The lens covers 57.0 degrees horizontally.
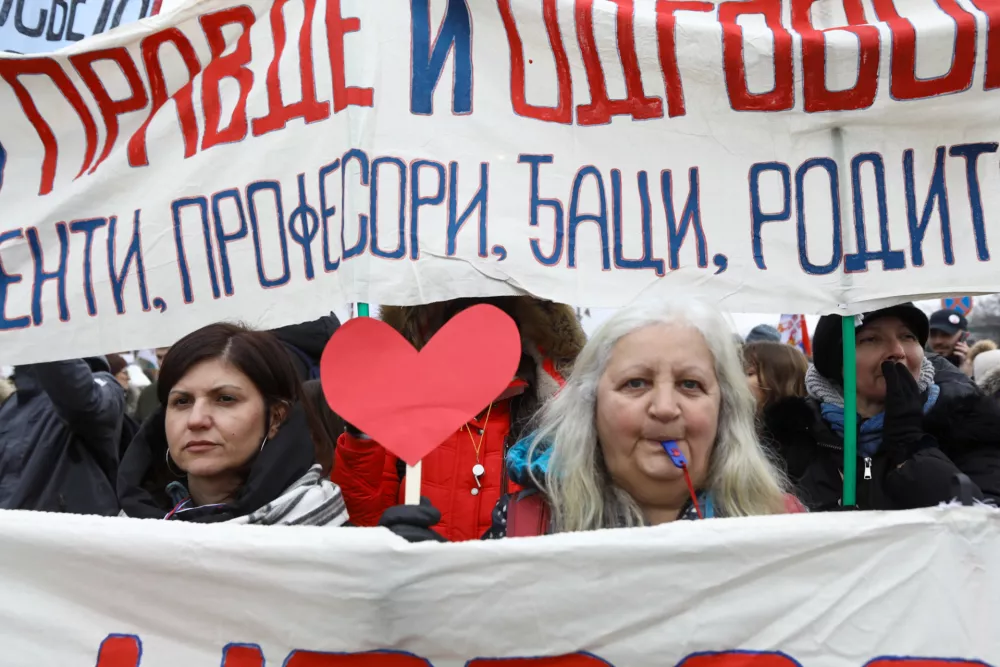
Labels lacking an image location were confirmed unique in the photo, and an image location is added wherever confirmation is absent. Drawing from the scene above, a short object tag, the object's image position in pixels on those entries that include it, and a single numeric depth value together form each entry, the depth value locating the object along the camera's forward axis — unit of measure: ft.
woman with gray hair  5.93
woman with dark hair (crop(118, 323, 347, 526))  6.73
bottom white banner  4.97
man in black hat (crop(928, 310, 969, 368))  19.99
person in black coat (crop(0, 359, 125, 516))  10.13
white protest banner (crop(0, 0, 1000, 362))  6.81
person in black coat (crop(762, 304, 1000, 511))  7.72
